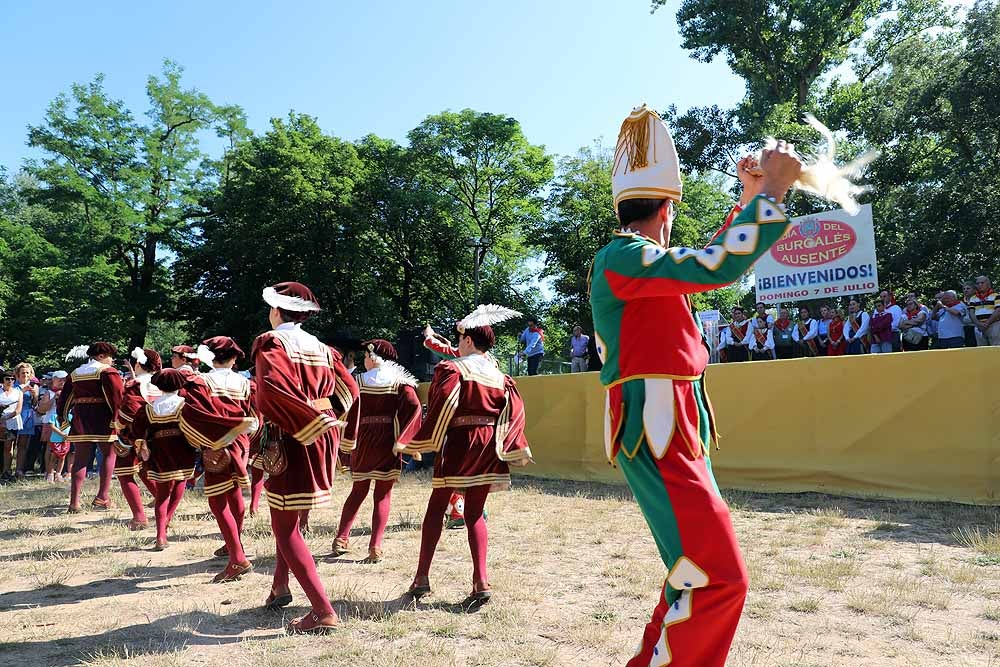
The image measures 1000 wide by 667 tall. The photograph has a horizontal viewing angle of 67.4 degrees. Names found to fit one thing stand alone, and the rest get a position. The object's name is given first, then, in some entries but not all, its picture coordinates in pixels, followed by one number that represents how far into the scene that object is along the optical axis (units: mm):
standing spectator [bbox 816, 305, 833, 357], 13594
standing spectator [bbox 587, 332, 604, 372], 15648
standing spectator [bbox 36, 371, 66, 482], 13953
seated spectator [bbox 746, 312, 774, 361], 14094
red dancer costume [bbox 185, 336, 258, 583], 5945
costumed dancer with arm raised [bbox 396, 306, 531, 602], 5270
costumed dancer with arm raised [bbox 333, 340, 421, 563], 6852
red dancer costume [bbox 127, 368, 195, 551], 7059
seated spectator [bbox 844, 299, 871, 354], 12766
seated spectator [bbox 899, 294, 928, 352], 11812
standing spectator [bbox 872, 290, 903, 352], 12320
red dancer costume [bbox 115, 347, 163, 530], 8281
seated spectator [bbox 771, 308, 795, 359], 14008
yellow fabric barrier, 7879
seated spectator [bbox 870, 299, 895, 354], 12344
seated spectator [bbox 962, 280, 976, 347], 11396
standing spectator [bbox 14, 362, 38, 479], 14594
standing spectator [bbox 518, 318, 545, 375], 16703
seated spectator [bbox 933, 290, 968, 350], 11344
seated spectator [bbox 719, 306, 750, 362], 14406
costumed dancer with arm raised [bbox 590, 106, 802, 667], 2287
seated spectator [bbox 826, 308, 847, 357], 13141
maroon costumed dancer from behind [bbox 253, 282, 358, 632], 4562
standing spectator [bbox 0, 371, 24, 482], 14203
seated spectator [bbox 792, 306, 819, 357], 13793
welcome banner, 13820
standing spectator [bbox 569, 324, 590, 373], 16906
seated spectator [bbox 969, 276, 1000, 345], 10591
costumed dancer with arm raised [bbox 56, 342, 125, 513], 9125
